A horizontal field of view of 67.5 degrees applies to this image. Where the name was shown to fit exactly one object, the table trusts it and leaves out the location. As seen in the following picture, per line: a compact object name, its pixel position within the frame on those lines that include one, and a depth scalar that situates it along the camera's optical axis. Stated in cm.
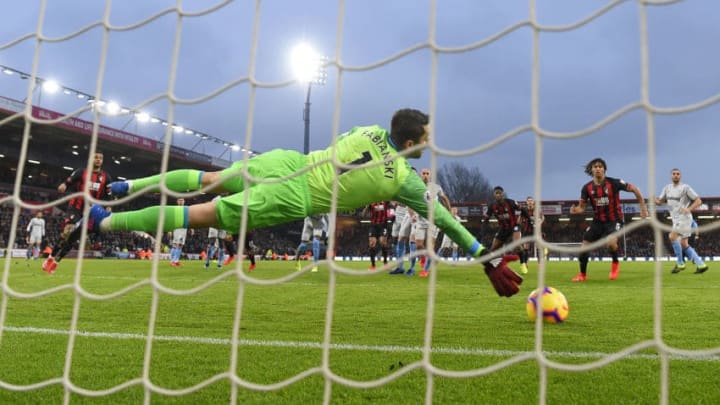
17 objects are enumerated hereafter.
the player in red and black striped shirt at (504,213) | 1022
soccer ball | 394
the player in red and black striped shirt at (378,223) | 1092
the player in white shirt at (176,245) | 1302
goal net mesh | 174
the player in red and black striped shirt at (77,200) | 753
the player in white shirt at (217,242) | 1233
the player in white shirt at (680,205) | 920
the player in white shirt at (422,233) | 985
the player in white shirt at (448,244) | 1489
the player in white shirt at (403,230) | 1054
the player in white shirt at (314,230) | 1106
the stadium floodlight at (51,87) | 2653
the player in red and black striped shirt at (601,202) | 788
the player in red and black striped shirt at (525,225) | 1061
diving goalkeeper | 350
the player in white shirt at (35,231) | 1692
